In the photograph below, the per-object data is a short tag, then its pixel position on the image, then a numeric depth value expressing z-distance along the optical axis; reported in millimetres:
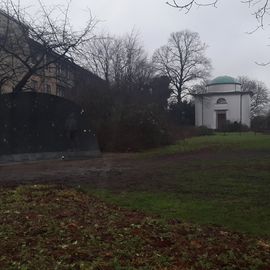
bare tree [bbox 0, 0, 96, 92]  15949
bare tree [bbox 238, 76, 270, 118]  64251
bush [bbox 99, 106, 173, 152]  18031
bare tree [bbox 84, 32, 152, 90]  31858
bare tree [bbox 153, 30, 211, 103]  49785
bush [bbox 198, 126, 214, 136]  37009
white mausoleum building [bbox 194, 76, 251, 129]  53907
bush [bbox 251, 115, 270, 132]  44374
